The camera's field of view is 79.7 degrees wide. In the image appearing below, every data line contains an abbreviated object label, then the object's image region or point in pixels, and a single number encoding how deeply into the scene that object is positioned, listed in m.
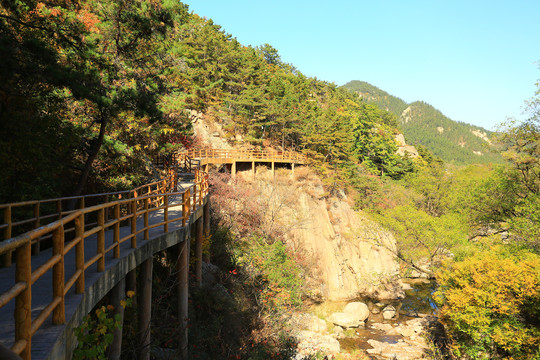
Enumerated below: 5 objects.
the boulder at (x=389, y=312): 28.06
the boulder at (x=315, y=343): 18.05
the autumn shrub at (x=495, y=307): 16.75
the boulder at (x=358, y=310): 27.03
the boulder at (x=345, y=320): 25.66
